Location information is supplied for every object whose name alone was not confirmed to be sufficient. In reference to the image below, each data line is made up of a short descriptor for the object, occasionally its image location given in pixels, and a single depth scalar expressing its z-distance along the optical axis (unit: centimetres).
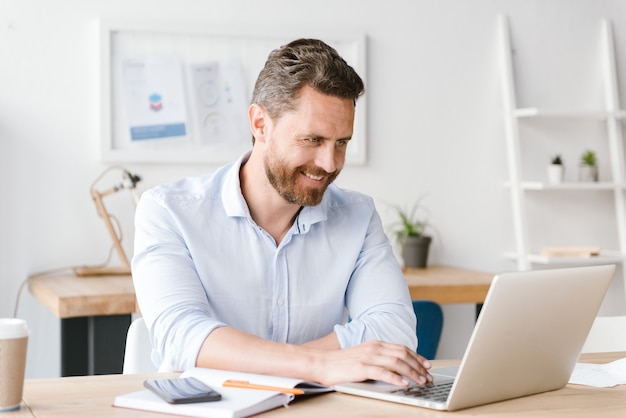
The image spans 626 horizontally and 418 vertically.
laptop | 141
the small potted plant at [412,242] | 396
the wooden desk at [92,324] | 294
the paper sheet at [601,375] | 171
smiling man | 194
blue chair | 296
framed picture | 365
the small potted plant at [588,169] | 431
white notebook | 134
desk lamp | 347
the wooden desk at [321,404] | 138
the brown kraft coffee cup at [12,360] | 134
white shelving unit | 413
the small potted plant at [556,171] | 421
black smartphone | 138
